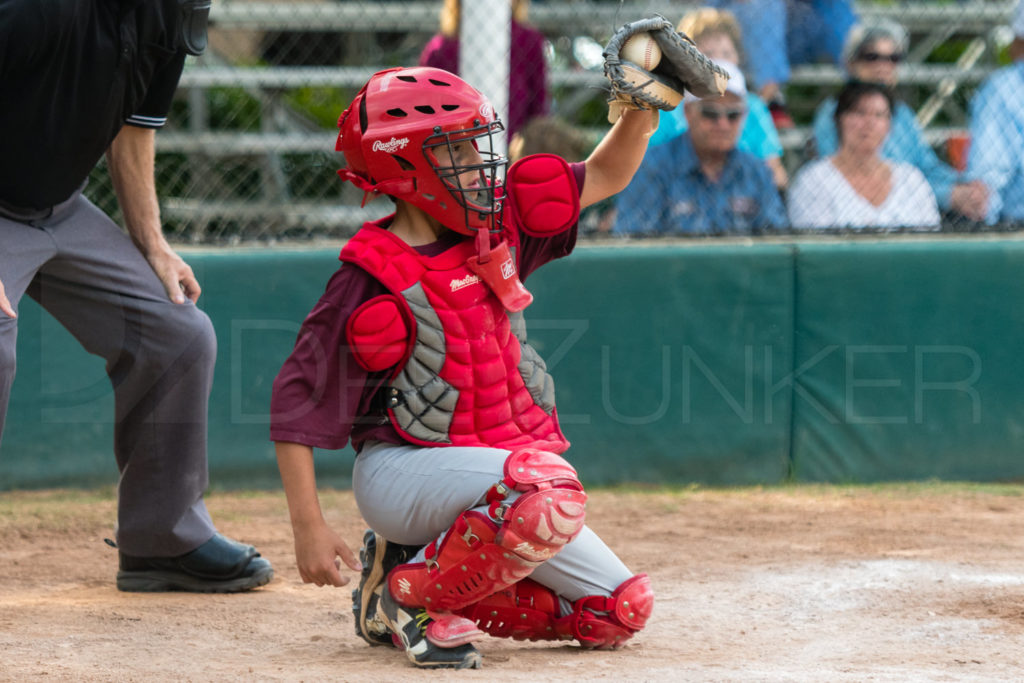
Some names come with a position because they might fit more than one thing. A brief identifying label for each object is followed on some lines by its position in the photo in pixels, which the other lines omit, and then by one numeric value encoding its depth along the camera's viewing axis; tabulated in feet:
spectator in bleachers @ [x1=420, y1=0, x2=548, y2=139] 34.24
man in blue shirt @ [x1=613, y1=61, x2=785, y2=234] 32.68
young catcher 16.69
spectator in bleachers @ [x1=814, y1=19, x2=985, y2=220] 34.45
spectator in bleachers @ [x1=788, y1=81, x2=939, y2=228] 33.47
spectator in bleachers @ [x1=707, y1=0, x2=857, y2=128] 37.78
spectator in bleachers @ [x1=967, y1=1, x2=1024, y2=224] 34.32
